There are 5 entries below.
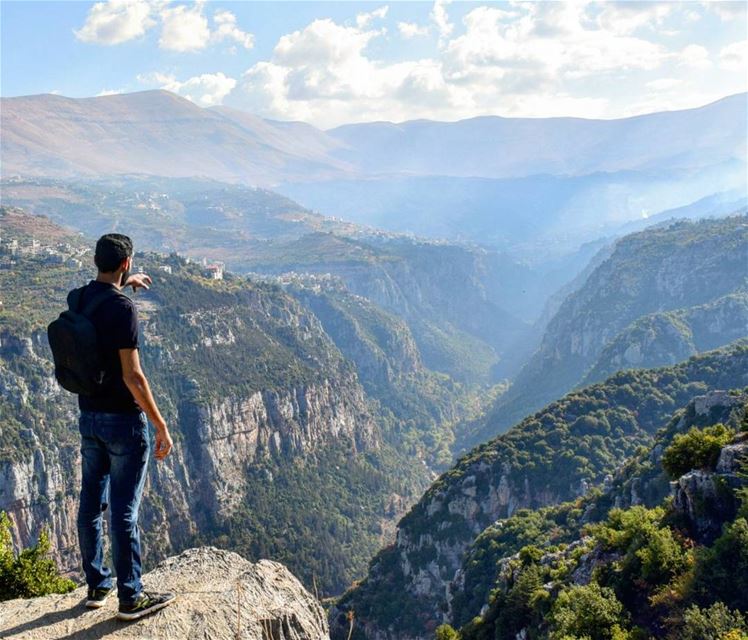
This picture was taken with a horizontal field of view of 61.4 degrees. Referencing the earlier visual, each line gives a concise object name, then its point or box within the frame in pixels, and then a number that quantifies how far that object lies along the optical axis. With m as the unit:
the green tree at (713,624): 14.98
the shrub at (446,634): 31.94
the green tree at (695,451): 24.75
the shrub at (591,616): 19.36
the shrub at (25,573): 16.81
